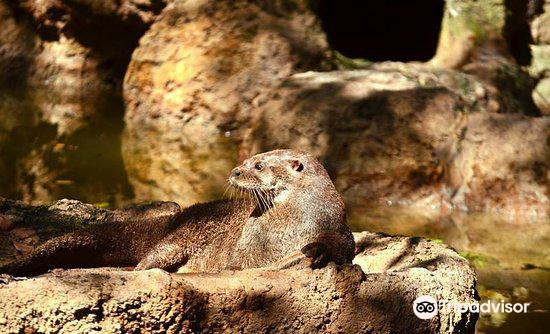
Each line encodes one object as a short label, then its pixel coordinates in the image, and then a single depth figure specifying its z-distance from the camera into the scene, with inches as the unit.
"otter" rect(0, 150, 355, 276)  333.7
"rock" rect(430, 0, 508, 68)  867.4
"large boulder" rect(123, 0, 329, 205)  799.1
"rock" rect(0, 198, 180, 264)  396.8
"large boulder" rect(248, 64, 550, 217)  661.9
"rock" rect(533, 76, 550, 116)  896.9
